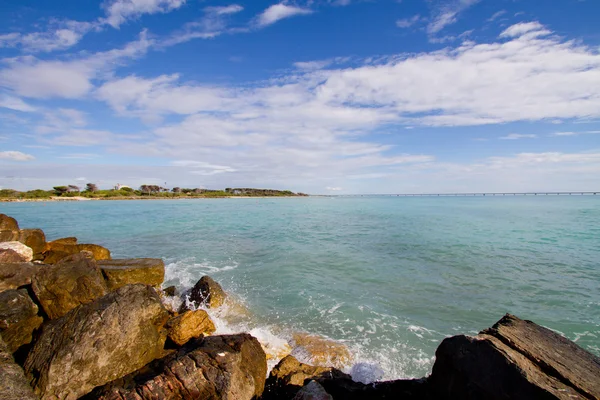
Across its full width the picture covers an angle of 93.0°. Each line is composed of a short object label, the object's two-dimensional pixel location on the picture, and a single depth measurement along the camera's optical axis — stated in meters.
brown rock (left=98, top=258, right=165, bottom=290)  9.76
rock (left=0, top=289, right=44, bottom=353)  5.93
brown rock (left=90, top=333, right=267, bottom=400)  4.14
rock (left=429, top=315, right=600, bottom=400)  3.30
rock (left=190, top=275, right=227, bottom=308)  9.92
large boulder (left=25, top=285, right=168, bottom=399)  4.69
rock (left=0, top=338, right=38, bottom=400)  3.87
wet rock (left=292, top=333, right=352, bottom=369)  7.28
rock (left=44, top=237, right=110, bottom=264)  12.99
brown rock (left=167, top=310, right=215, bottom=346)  6.74
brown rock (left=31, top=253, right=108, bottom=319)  6.96
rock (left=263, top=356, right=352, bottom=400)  5.27
